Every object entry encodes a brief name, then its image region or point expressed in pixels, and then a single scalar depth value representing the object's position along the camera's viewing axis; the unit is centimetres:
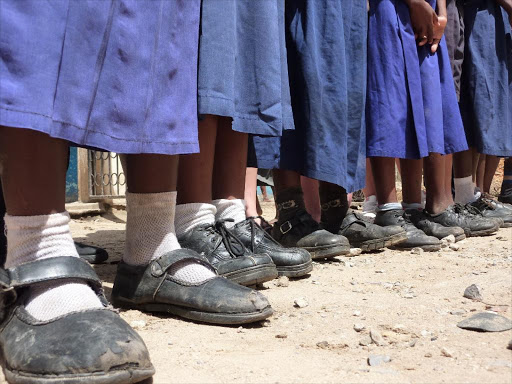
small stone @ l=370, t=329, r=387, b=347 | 129
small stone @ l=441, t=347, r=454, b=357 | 121
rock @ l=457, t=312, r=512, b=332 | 137
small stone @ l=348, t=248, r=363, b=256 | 261
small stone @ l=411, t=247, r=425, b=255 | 267
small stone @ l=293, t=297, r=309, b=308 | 163
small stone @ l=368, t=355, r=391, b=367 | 116
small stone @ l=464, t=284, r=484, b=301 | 170
